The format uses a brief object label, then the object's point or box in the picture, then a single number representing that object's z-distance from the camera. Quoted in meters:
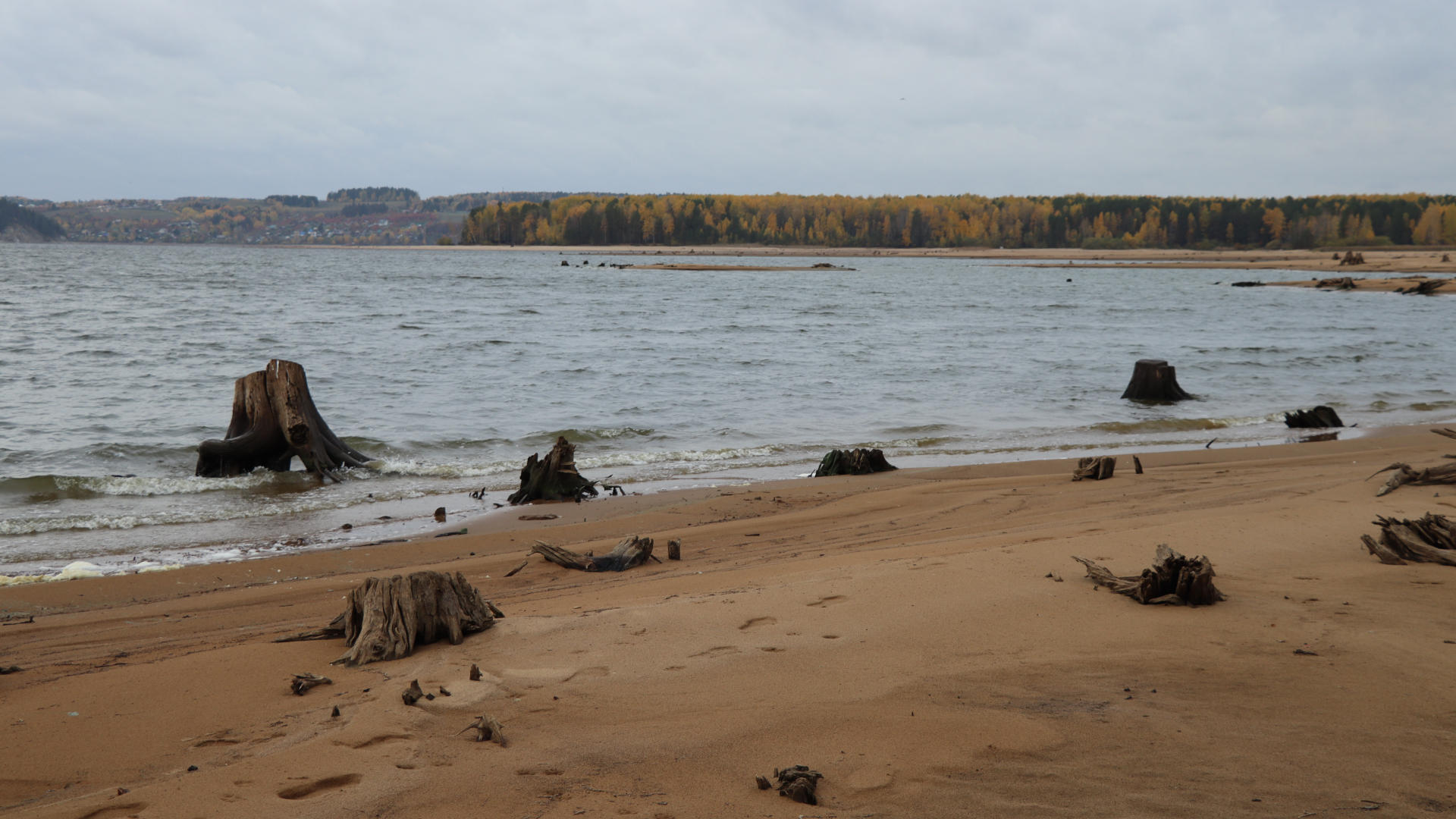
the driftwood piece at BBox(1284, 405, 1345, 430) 13.43
